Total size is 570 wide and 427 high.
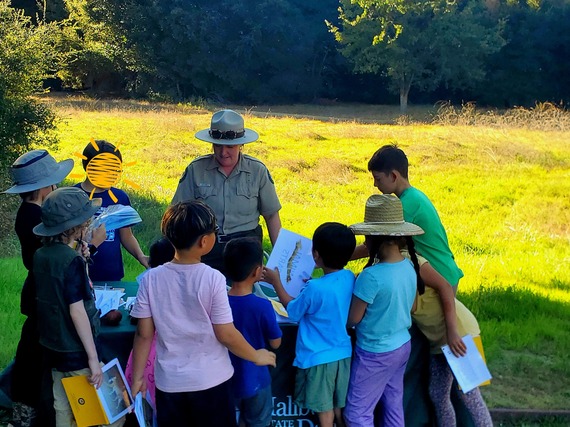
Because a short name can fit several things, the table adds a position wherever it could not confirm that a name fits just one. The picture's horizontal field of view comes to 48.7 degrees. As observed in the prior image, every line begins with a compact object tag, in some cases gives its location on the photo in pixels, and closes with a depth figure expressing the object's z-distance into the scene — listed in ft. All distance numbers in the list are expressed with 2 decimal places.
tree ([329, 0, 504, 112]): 125.08
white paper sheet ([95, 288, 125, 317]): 11.43
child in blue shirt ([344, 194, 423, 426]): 10.30
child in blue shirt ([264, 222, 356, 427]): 10.25
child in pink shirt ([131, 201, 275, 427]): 9.11
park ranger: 13.96
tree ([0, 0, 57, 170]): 35.35
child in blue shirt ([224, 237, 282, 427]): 9.71
